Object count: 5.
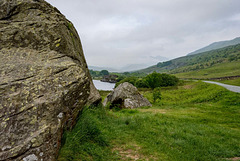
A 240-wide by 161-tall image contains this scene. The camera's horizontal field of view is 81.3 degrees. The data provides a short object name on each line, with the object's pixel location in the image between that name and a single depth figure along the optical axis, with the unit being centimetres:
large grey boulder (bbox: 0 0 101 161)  442
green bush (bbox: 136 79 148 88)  9575
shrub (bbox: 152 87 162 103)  3566
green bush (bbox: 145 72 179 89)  5806
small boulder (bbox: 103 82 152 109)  2492
